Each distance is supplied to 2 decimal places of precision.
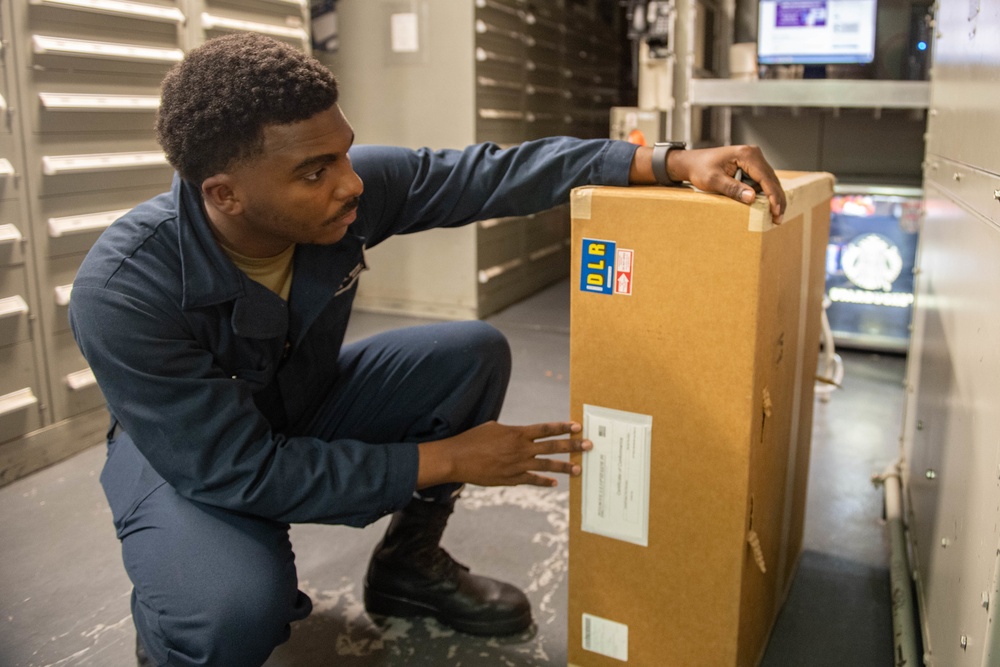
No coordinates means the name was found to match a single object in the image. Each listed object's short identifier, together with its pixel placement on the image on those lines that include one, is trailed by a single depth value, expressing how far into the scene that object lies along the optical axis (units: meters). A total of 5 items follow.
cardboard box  1.03
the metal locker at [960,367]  0.90
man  1.05
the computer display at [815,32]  2.72
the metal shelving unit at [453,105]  3.19
